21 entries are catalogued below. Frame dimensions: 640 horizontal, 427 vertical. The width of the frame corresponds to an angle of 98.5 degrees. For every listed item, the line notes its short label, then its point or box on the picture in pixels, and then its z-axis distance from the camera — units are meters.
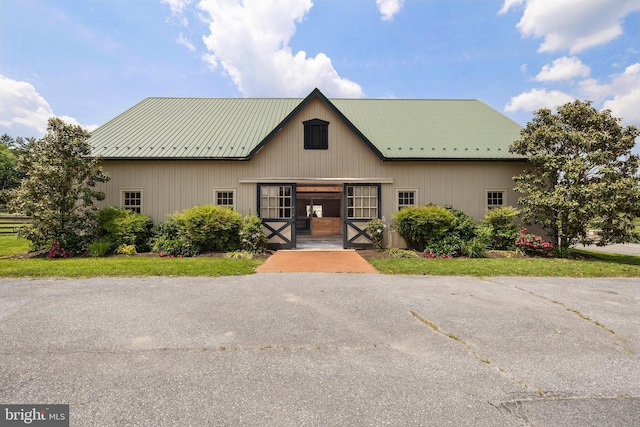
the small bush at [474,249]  10.84
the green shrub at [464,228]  11.86
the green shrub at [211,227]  11.13
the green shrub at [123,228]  11.52
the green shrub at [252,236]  11.46
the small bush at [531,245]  11.63
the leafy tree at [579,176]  10.48
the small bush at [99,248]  10.68
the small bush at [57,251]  10.48
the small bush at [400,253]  11.18
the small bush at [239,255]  10.66
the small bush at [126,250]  11.10
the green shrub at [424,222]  11.56
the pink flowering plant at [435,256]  10.86
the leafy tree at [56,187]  10.66
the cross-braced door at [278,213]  12.92
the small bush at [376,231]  12.55
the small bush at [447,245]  11.09
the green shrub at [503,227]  12.09
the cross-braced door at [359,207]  13.09
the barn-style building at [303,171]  12.97
